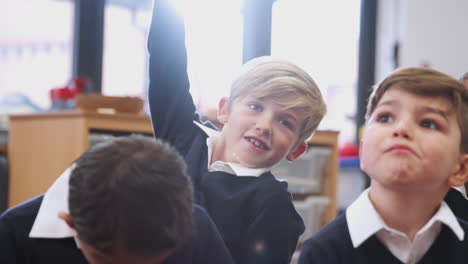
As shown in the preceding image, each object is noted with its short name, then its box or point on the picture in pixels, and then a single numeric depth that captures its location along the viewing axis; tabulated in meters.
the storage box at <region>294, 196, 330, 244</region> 3.25
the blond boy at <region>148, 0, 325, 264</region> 1.50
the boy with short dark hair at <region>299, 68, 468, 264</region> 1.38
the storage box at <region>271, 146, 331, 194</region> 3.19
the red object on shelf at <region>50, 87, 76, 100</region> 3.42
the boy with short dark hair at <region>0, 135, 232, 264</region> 1.23
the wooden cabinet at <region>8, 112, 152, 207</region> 2.71
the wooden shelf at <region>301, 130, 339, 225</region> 3.30
